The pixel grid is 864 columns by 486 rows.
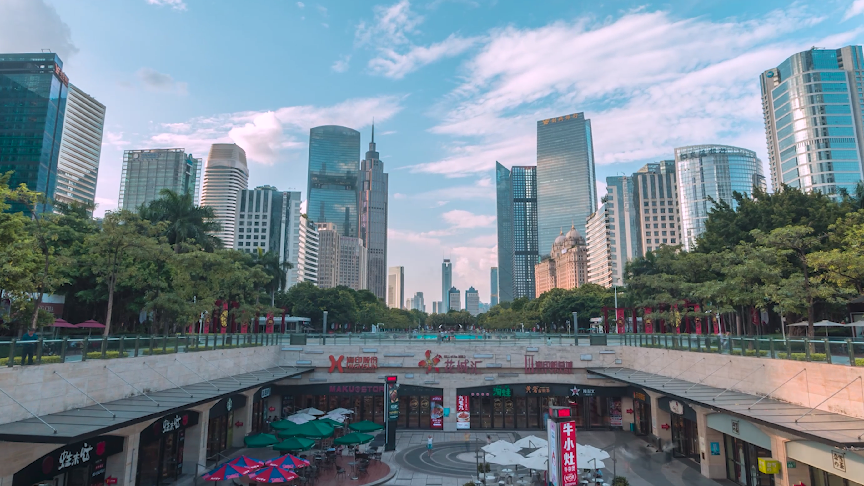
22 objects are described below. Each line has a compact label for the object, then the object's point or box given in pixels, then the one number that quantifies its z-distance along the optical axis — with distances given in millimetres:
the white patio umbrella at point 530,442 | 22856
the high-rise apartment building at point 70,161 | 191062
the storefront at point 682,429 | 25123
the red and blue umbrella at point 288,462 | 19648
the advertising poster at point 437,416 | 35438
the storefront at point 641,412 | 31695
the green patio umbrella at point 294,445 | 22641
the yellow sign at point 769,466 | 16750
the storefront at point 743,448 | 18562
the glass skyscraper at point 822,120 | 124562
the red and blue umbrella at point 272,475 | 18583
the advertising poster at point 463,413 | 35188
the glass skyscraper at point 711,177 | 171750
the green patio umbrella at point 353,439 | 24781
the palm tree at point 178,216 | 42594
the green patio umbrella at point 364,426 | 27125
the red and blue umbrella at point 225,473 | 18578
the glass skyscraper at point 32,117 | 128750
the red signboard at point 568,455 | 17484
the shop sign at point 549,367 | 35562
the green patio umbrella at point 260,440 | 23125
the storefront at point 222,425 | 26156
